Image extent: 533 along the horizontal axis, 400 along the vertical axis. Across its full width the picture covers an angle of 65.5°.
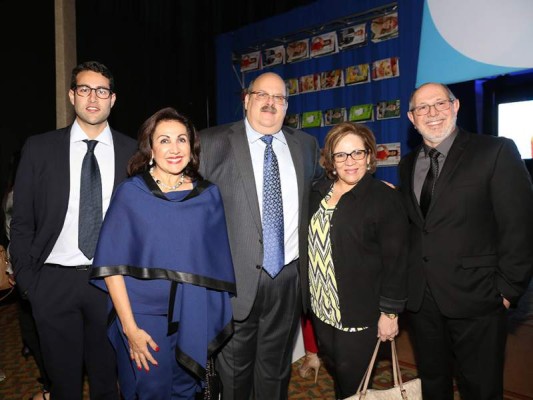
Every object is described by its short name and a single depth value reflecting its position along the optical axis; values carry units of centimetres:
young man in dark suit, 214
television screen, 480
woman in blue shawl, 188
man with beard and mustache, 197
